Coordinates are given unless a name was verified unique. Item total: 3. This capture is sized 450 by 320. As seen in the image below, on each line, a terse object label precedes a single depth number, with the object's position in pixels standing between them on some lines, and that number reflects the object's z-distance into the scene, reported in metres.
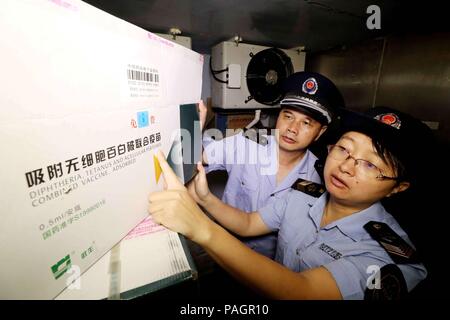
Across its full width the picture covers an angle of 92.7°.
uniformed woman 0.65
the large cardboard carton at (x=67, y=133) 0.33
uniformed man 1.37
